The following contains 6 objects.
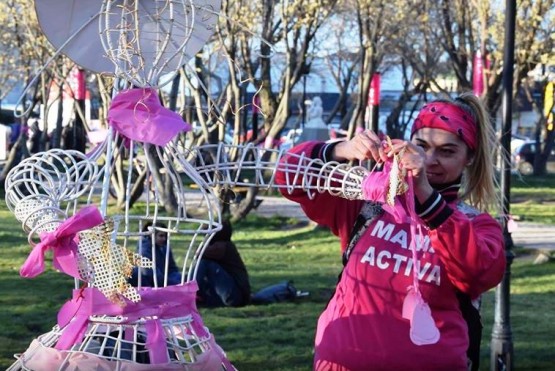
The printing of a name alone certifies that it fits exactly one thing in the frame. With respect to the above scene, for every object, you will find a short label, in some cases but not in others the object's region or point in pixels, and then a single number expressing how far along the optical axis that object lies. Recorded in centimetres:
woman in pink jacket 281
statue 2473
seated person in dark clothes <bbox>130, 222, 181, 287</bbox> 698
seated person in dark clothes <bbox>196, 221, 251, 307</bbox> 916
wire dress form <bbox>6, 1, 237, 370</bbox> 246
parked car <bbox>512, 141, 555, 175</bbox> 3312
